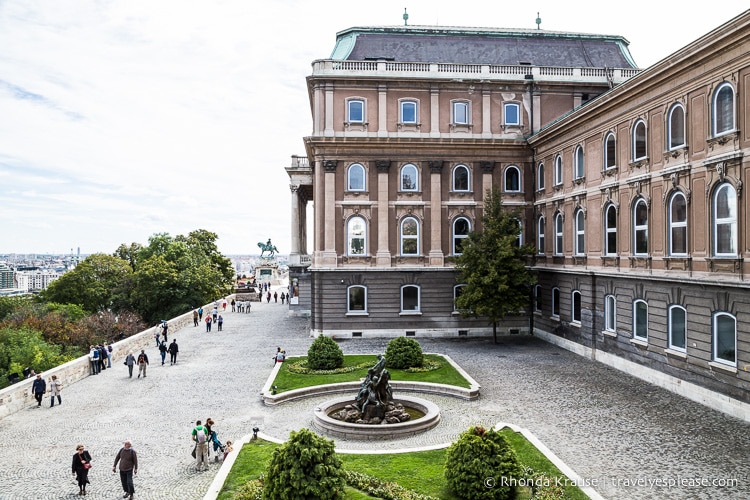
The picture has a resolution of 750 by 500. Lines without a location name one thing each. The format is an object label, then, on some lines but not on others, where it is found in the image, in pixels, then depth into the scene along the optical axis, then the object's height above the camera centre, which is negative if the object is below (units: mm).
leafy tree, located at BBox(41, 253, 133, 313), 62031 -2934
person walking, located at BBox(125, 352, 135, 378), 26484 -4871
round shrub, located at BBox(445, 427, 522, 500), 11961 -4601
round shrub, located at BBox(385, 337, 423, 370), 25500 -4497
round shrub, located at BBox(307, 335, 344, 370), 25531 -4506
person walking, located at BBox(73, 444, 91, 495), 13570 -5049
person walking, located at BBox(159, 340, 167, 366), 28953 -4748
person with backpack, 14925 -5102
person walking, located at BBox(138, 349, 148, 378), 26375 -4883
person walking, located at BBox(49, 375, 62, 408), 21953 -5100
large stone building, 26812 +4940
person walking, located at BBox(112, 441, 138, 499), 13375 -5010
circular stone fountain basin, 17125 -5321
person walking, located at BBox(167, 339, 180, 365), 29156 -4845
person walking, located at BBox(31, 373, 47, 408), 22016 -5074
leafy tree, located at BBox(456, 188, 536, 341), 30688 -715
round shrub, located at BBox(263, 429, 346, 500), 10914 -4261
